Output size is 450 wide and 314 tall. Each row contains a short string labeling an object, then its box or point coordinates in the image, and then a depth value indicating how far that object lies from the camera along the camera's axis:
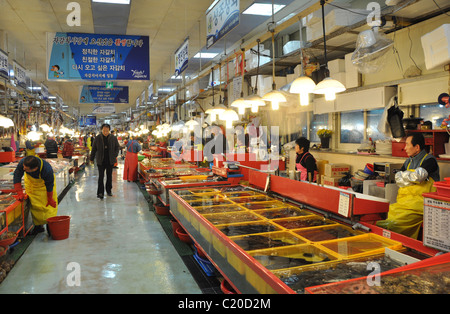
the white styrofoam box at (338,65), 6.90
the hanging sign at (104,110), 25.85
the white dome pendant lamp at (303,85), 3.83
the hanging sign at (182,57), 8.59
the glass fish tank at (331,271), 2.27
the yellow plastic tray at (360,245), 2.73
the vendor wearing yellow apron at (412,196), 3.66
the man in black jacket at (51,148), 14.82
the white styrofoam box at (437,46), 3.72
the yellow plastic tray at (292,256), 2.56
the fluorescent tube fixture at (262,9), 7.58
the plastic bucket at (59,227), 5.71
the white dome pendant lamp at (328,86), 3.62
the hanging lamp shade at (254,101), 4.96
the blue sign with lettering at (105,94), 15.91
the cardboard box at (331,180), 6.95
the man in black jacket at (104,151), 9.37
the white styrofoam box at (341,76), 6.89
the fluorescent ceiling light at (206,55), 11.86
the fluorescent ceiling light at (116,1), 7.28
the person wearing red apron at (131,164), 12.83
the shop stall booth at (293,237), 2.45
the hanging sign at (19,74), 10.99
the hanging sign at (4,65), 8.91
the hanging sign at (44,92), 15.34
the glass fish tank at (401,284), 1.93
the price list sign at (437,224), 2.61
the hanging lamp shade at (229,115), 6.07
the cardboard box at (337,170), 7.00
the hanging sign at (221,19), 5.34
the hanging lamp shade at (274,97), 4.56
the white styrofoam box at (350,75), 6.64
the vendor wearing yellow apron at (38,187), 5.57
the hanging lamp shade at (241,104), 5.23
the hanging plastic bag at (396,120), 5.41
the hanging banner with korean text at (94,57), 8.48
